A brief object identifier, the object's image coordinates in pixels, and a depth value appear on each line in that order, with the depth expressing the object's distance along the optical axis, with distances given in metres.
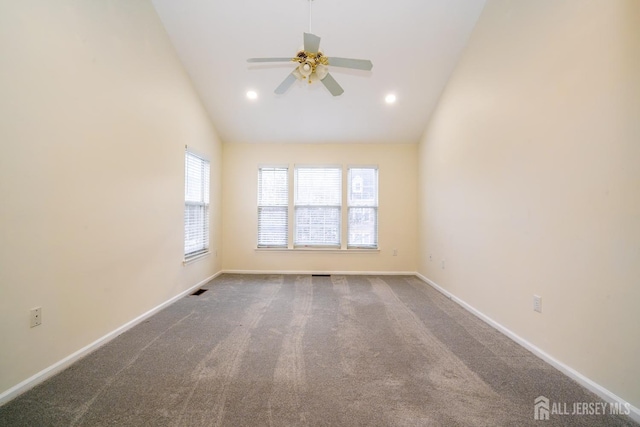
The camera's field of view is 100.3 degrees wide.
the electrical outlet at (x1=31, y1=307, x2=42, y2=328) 1.70
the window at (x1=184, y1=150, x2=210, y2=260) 3.73
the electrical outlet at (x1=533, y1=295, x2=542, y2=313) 2.08
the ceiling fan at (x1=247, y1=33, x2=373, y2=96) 2.25
